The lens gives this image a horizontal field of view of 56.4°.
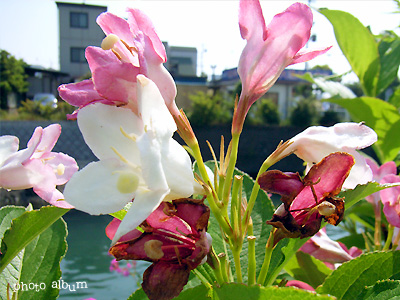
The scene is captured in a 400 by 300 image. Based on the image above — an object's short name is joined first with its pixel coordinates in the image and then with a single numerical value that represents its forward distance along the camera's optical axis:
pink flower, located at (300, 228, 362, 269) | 0.18
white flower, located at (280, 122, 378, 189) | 0.11
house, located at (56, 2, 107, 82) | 17.03
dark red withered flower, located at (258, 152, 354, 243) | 0.09
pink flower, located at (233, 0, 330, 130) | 0.11
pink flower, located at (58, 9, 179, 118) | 0.09
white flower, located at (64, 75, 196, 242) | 0.08
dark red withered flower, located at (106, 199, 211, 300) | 0.09
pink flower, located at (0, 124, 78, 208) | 0.12
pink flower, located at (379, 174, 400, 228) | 0.15
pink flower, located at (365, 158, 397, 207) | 0.20
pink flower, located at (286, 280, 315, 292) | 0.14
